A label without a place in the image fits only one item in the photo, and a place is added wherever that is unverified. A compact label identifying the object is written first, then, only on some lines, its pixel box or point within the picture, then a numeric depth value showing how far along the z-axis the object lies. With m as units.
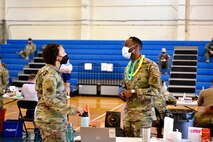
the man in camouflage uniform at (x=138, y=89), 3.75
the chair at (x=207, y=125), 4.08
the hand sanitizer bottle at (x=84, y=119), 3.53
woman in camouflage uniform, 3.36
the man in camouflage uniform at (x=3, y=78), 7.37
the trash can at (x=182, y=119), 5.87
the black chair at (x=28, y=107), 6.95
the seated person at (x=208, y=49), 15.55
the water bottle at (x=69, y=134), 3.65
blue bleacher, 16.27
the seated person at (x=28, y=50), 17.59
